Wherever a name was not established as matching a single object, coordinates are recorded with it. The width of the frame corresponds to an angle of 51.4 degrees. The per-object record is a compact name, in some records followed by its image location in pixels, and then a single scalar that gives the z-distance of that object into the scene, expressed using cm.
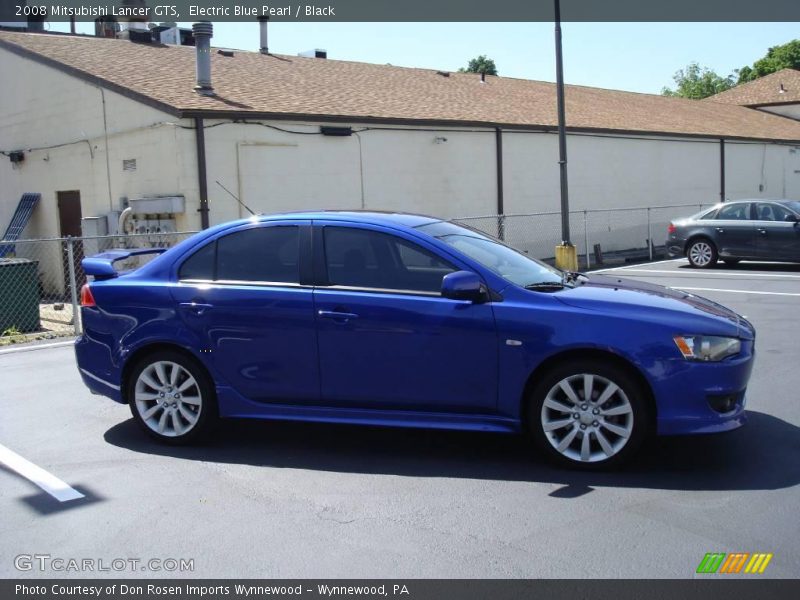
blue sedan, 502
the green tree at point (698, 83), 8225
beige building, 1539
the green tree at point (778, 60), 6894
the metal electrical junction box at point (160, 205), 1480
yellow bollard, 1661
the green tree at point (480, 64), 8419
